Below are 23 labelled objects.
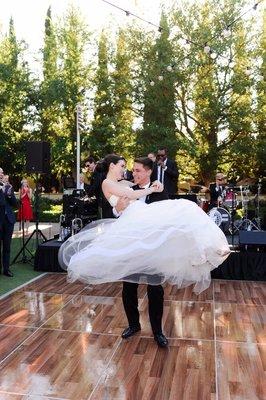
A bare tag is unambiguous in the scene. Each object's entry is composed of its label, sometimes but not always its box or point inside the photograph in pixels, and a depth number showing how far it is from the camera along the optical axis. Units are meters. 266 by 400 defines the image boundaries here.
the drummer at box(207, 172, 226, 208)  9.44
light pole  9.88
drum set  9.01
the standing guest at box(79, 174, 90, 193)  9.13
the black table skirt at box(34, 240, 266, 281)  6.24
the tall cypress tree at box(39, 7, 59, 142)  18.81
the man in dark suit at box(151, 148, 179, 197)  7.17
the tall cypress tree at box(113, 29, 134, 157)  17.73
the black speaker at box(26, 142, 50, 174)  7.23
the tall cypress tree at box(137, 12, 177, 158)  16.28
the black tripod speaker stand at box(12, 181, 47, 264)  6.97
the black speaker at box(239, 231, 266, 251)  6.40
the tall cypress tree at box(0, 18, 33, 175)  19.08
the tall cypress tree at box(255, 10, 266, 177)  15.98
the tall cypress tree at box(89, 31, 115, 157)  17.91
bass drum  8.95
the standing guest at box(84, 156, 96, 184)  7.90
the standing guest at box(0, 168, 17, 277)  6.21
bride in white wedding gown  3.36
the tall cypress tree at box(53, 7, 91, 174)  18.95
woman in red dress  10.93
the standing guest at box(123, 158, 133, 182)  7.25
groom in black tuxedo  3.60
